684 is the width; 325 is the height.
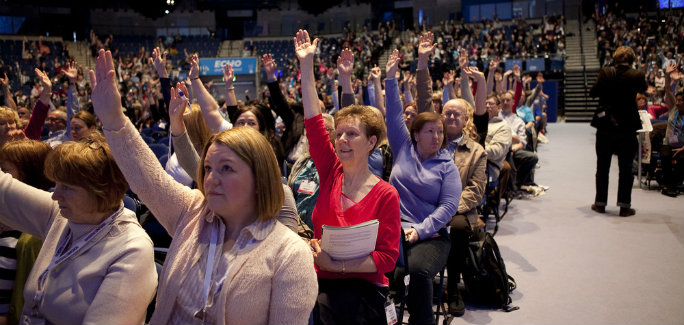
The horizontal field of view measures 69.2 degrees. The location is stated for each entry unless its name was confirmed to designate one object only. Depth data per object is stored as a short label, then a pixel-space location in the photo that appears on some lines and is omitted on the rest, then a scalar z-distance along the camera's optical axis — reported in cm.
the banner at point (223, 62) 2419
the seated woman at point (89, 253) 149
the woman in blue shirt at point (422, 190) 268
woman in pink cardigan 142
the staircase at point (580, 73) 1791
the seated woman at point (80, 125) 402
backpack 342
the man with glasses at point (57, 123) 495
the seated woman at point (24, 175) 183
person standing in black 534
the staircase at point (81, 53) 2414
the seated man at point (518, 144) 648
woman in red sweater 211
